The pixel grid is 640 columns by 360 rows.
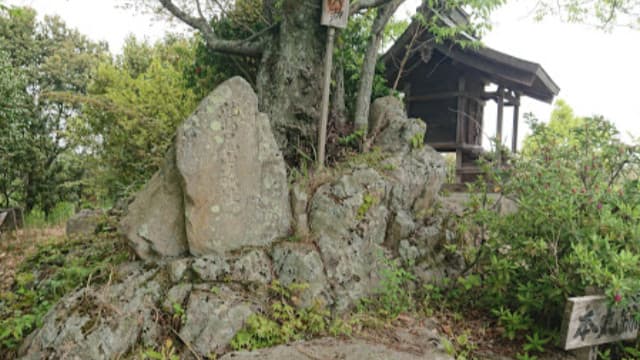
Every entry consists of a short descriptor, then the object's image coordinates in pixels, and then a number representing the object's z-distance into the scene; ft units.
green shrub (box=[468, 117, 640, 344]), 11.89
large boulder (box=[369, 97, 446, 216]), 17.92
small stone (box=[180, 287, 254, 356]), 11.46
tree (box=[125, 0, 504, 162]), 20.02
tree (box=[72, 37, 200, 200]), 29.50
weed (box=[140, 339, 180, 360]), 10.85
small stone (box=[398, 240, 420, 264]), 16.55
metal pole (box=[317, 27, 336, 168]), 17.51
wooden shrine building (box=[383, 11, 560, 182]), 29.35
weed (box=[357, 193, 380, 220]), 15.98
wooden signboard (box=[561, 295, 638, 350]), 10.64
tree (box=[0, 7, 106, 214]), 37.88
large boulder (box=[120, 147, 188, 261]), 13.57
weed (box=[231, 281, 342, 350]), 11.77
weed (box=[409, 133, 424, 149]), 19.58
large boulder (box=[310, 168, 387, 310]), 14.57
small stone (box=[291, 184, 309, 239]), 15.01
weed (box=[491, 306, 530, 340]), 12.94
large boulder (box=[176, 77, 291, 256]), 13.17
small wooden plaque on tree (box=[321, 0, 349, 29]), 17.88
